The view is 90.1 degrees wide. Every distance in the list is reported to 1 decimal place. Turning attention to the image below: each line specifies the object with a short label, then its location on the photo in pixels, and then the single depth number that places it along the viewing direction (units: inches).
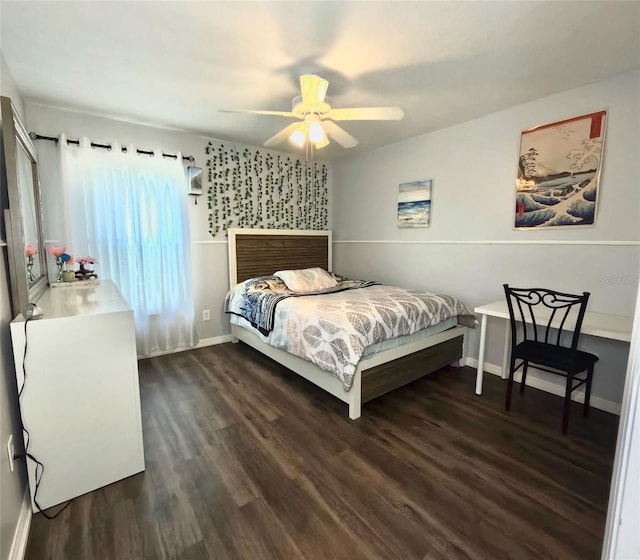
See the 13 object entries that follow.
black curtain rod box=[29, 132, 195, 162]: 106.1
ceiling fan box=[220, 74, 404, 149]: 78.2
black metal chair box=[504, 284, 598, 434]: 81.4
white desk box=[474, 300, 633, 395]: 78.5
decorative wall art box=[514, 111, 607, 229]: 93.6
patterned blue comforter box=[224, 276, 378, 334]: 117.2
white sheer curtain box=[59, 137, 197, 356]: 113.5
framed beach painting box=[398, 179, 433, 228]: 137.1
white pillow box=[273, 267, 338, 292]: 136.5
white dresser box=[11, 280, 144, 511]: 58.1
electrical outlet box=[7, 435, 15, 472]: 52.9
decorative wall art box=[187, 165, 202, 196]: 135.9
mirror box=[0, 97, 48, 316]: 59.1
